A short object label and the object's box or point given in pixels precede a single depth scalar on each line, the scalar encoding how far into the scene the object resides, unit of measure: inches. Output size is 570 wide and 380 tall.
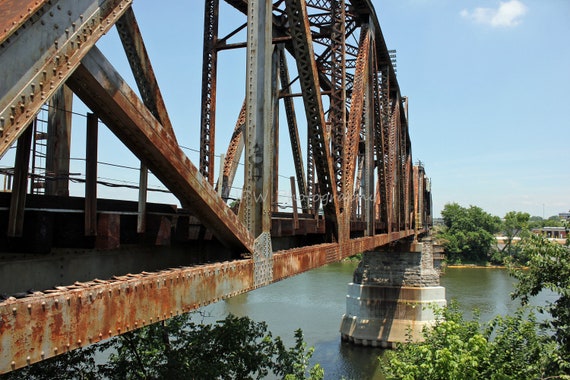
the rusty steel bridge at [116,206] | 100.9
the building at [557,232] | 4325.3
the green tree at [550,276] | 385.1
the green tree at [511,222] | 3635.1
